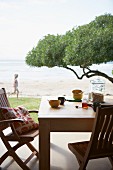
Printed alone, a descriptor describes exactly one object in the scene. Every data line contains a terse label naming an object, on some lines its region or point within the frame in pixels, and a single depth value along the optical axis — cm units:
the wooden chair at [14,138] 288
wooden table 259
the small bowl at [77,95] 349
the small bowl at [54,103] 302
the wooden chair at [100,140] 232
